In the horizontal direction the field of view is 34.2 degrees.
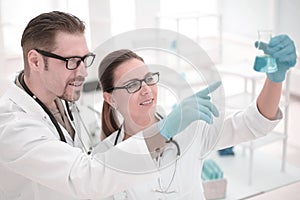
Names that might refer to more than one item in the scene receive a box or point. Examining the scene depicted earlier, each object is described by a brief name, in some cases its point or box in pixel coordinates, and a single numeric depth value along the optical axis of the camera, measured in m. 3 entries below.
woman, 1.25
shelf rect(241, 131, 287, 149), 2.89
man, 1.12
